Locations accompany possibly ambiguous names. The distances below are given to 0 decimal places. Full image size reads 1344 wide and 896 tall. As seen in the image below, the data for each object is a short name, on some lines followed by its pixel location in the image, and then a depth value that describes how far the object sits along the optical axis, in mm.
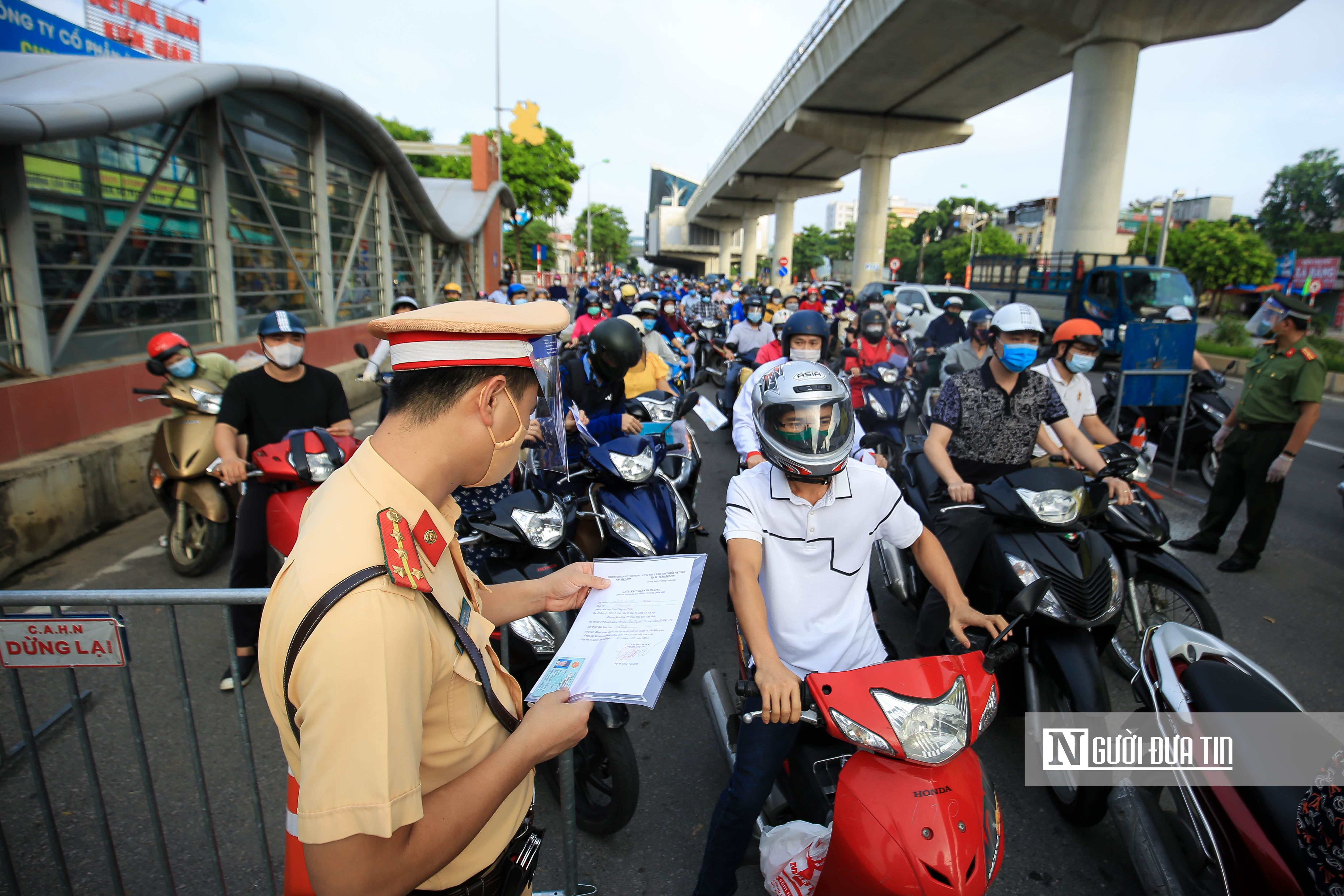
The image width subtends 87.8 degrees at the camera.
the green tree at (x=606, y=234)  89375
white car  16672
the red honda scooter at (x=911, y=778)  1651
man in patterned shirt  3680
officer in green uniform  4887
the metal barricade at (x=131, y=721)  1899
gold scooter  4961
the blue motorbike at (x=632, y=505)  3727
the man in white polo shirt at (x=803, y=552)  2188
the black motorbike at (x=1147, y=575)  3494
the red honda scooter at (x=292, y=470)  3717
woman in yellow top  6152
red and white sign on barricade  1877
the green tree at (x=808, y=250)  91000
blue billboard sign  11727
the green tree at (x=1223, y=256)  42438
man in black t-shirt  3777
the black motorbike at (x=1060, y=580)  2754
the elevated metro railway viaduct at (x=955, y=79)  16891
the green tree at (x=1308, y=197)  55812
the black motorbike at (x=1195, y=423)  7145
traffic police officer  968
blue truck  14773
